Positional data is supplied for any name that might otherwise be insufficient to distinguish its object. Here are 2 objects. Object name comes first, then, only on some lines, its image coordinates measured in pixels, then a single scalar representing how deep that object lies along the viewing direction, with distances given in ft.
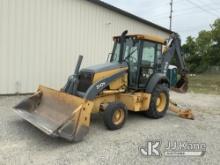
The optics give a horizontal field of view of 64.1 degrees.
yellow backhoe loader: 11.10
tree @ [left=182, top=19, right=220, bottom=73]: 75.55
